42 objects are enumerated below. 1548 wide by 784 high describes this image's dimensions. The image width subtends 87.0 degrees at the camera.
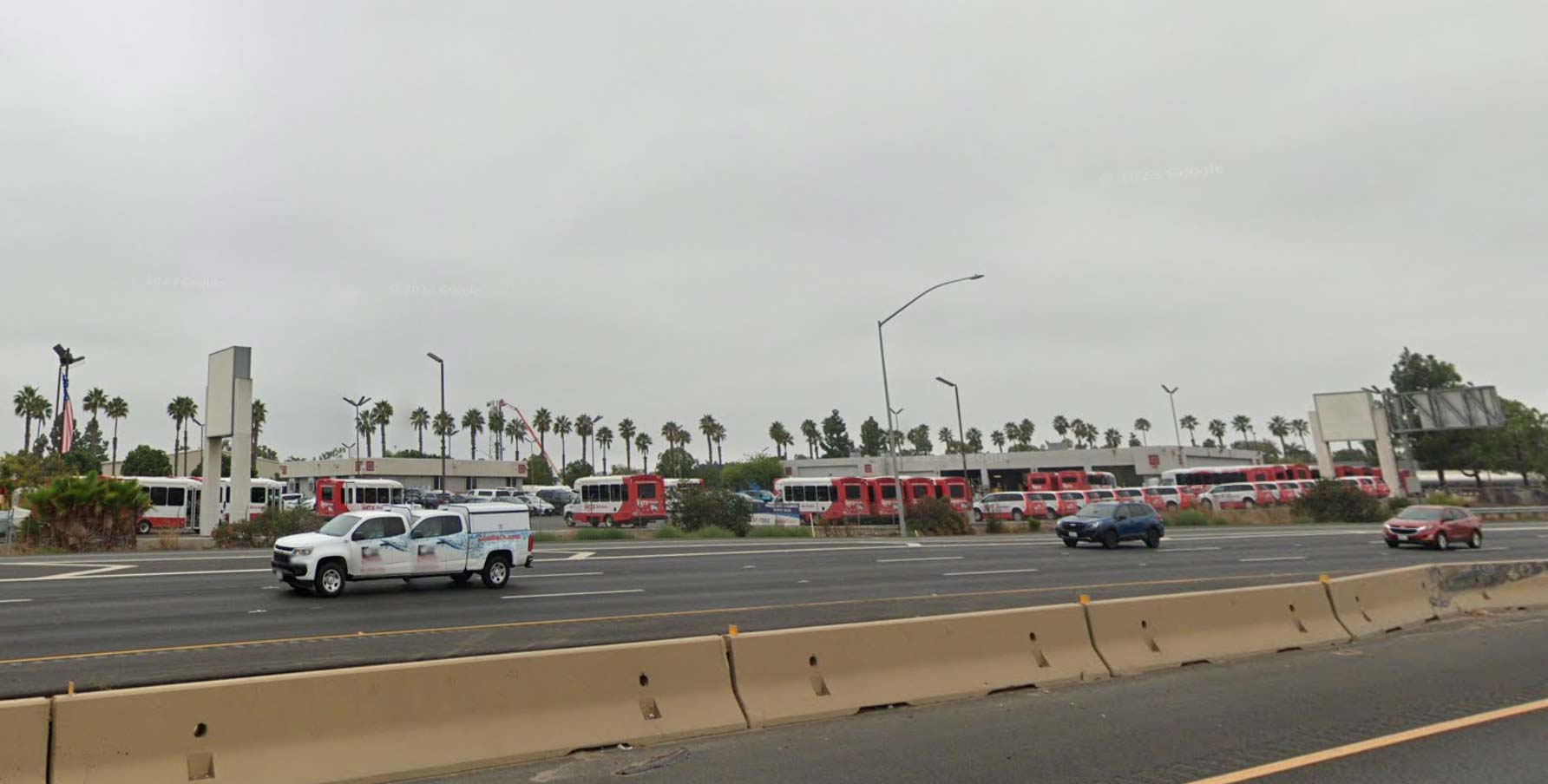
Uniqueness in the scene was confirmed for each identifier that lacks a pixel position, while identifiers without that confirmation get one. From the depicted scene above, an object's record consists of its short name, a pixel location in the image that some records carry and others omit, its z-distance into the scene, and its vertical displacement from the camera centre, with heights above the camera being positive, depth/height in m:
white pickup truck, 16.06 -0.40
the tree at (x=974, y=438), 169.12 +9.67
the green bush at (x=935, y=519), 40.09 -1.56
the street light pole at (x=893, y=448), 35.06 +1.97
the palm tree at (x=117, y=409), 106.62 +18.18
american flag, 38.28 +5.83
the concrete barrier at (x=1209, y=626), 9.58 -2.00
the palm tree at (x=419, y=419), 133.75 +17.52
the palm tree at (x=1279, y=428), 174.50 +7.33
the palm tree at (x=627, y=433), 140.88 +13.51
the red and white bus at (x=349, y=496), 45.75 +2.06
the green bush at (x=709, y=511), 39.88 -0.29
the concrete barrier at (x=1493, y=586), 13.80 -2.44
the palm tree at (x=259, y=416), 105.00 +15.91
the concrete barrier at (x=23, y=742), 5.05 -1.14
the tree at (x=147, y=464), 83.19 +8.54
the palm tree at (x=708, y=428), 141.50 +13.43
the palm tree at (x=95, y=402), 104.12 +19.08
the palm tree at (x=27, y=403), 98.75 +18.45
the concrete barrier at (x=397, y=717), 5.38 -1.39
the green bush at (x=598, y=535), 34.97 -0.92
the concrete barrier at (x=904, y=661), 7.51 -1.71
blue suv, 29.25 -1.85
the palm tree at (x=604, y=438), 141.88 +12.89
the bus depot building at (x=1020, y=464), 90.94 +2.04
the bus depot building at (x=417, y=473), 89.62 +6.26
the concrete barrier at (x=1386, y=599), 11.94 -2.23
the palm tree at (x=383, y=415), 118.38 +16.58
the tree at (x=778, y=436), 146.75 +11.38
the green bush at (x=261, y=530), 30.89 +0.32
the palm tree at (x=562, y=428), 139.00 +15.00
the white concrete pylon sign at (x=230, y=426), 35.78 +5.01
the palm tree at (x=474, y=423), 132.25 +16.06
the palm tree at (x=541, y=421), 132.50 +15.68
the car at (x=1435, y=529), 27.53 -2.64
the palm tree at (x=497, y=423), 128.50 +15.41
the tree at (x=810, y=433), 146.50 +11.45
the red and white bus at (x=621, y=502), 46.09 +0.55
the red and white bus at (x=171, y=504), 41.91 +2.15
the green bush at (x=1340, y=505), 45.66 -2.67
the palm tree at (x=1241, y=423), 185.25 +9.30
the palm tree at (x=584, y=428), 132.25 +13.84
